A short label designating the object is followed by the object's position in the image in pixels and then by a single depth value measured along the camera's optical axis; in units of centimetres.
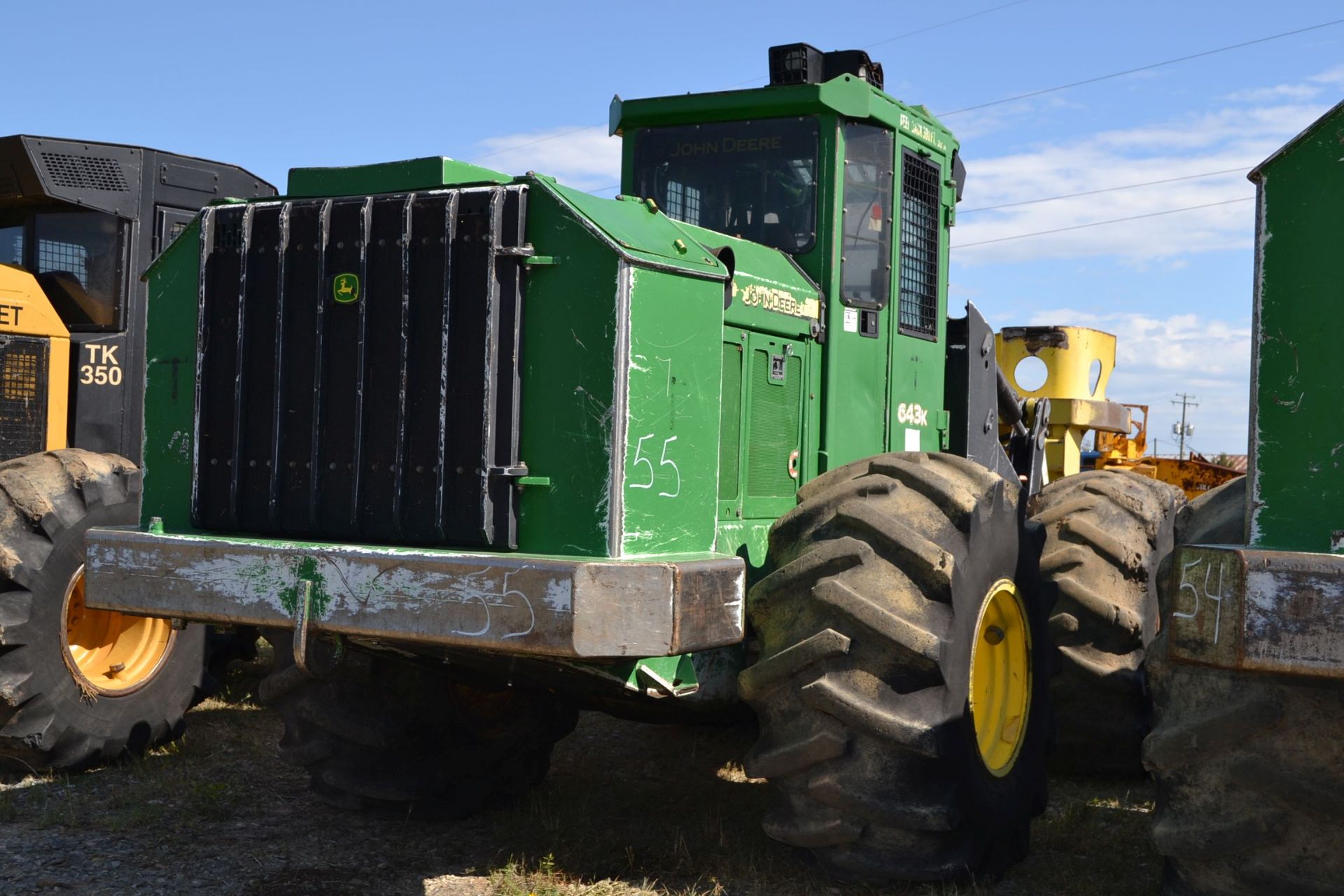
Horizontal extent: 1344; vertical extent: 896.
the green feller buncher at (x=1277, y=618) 307
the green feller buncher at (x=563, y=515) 418
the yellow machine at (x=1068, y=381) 1098
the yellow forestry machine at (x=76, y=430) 616
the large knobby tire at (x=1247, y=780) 338
